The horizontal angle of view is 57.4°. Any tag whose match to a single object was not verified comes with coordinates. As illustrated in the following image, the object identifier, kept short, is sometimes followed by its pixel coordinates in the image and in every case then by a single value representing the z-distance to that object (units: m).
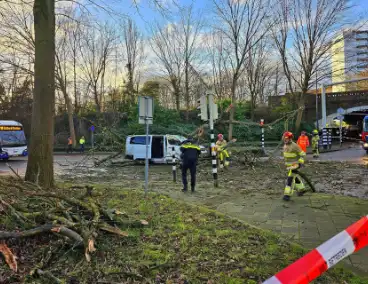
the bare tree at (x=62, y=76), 29.21
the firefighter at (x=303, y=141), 16.31
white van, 18.17
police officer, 9.23
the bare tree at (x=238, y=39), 27.83
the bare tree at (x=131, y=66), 35.97
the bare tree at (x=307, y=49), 30.69
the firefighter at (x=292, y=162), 7.77
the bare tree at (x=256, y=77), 36.47
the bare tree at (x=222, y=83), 36.50
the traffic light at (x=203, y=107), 10.08
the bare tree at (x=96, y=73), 33.81
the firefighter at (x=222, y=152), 14.45
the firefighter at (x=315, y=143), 19.34
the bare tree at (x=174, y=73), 34.03
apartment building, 30.36
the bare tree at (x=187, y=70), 33.56
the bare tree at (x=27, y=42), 22.17
